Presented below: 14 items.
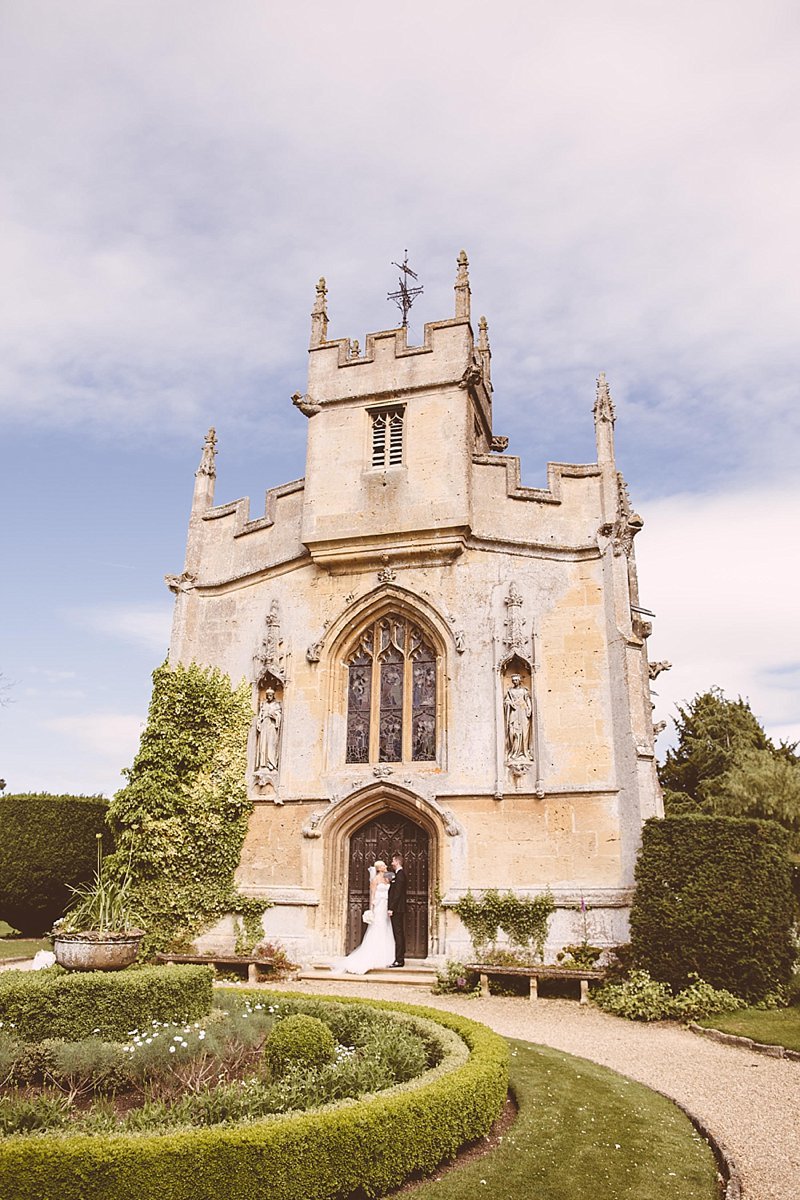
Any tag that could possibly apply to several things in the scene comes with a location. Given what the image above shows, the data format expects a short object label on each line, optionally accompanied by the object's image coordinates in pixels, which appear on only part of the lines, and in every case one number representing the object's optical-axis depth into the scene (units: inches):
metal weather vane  864.3
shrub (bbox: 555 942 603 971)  528.4
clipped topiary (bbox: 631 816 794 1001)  473.4
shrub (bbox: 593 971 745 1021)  460.8
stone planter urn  347.9
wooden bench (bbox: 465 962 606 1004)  510.3
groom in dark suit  593.3
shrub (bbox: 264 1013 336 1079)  268.5
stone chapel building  572.1
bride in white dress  571.2
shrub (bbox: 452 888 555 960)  548.1
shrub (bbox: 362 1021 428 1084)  262.2
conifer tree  927.0
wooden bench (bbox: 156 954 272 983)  569.6
